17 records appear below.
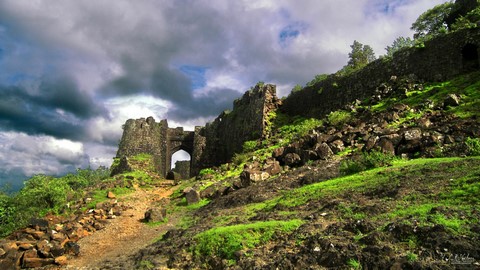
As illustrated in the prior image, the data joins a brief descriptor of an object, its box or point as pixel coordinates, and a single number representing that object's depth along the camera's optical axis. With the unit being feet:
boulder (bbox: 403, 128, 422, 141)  45.57
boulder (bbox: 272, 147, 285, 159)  66.48
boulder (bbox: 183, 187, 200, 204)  65.25
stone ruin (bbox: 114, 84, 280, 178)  119.55
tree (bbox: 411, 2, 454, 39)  131.85
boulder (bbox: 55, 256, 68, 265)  37.89
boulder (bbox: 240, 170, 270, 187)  57.98
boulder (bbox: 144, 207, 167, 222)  55.77
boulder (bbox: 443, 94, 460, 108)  54.19
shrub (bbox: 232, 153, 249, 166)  87.04
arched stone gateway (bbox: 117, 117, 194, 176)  152.66
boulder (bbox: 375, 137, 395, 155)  45.74
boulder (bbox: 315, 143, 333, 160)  55.52
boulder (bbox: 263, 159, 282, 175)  59.93
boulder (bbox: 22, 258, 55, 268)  36.78
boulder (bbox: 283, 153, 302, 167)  60.53
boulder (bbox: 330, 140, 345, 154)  56.13
